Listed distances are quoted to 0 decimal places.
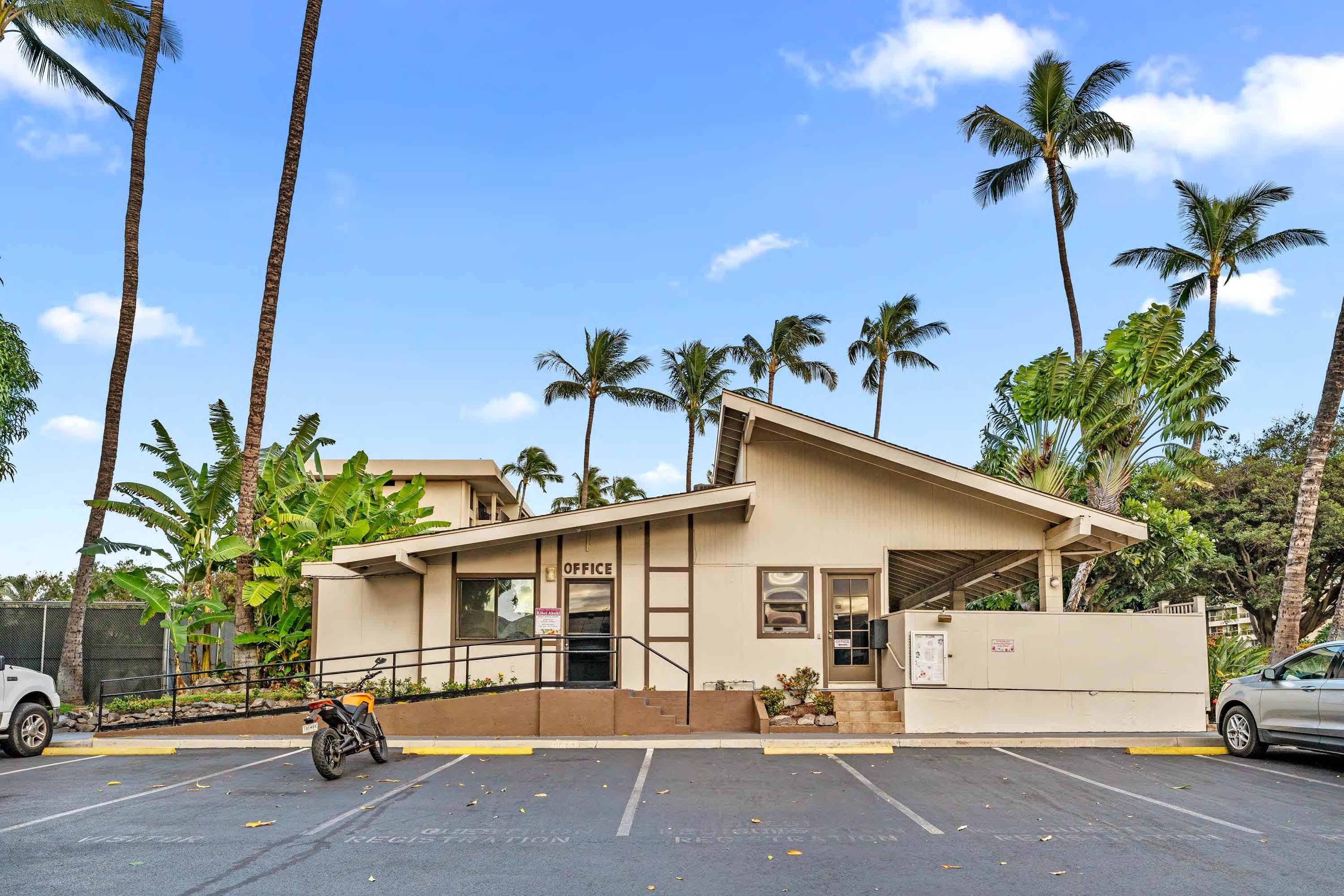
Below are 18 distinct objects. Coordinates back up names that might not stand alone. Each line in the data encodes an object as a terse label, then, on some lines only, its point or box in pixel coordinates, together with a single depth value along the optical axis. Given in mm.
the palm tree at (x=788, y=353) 52594
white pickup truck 13688
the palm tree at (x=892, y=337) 50281
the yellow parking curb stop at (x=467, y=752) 14172
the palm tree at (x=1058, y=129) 31469
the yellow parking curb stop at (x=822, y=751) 14047
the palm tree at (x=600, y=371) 47750
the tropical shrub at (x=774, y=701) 16719
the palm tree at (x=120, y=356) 20469
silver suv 12602
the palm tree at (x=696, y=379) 51875
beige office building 17375
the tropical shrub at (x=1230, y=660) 18891
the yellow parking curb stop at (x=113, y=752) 14328
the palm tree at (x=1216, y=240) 37250
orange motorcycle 11492
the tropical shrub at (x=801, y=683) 16844
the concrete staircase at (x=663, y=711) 15938
